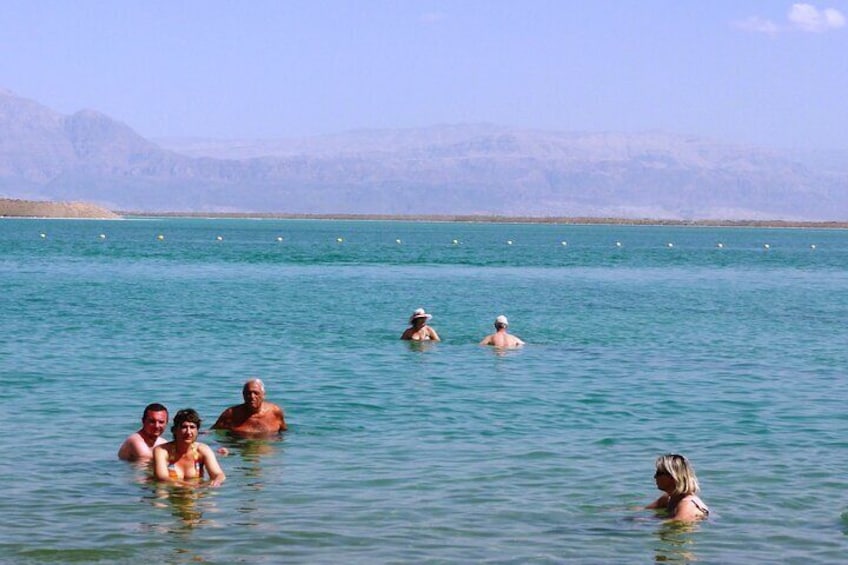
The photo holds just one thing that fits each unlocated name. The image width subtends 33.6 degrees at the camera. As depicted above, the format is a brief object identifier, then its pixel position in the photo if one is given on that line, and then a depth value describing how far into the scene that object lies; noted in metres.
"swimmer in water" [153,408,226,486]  16.28
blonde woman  14.39
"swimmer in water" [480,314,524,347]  31.22
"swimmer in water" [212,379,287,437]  19.11
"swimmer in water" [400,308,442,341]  31.54
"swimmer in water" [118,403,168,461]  16.92
